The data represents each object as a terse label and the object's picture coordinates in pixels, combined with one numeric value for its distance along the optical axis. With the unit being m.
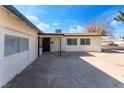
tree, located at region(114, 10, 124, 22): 5.07
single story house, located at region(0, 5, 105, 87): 2.48
